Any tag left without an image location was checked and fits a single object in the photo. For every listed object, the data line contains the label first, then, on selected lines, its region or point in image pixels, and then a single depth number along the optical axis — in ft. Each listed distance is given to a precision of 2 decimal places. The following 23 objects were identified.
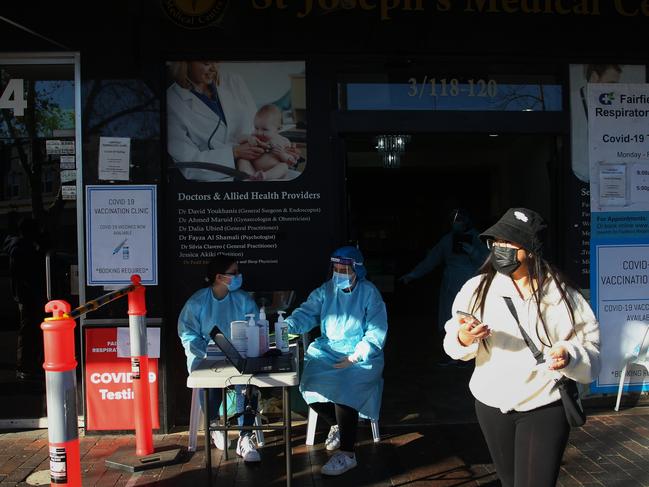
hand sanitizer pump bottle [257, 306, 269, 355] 12.30
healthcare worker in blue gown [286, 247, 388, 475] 13.34
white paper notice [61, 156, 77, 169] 15.75
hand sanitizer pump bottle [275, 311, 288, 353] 12.75
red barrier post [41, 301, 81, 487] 8.57
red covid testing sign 15.17
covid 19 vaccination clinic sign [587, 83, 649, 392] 16.57
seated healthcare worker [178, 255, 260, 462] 13.79
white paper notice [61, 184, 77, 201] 15.74
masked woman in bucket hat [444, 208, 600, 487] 8.25
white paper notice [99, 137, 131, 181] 15.17
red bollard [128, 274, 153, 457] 13.20
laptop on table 11.26
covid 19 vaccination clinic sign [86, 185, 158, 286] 15.25
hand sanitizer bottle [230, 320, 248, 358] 12.37
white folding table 11.01
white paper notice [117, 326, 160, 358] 15.11
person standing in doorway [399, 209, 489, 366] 22.09
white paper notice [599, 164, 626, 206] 16.53
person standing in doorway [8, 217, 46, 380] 15.80
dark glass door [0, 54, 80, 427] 15.67
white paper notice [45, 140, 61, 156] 15.70
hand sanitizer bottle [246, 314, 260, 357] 12.19
